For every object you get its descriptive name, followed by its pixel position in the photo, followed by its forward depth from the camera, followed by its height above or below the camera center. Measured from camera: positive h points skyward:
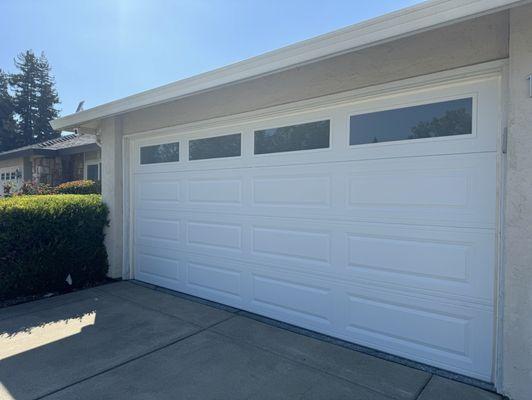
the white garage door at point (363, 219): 3.08 -0.30
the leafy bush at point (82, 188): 9.91 +0.10
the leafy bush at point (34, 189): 10.57 +0.07
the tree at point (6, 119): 31.25 +6.54
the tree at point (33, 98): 32.53 +8.90
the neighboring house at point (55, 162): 11.89 +1.05
